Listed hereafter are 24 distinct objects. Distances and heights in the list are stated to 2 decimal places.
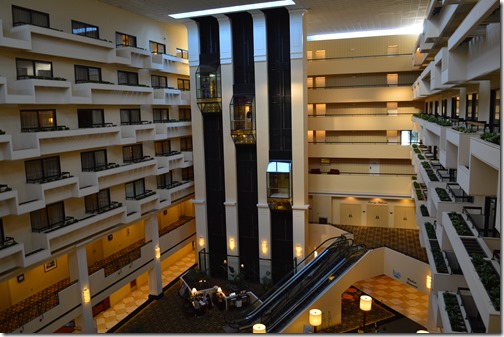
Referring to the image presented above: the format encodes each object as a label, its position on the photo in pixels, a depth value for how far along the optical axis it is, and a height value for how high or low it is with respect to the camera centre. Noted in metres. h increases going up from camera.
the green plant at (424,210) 18.28 -4.30
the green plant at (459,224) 10.73 -3.01
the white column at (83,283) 18.09 -6.81
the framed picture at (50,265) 19.25 -6.46
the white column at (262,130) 22.59 -0.92
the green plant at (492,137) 7.95 -0.60
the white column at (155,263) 22.88 -7.73
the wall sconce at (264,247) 24.02 -7.32
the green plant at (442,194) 13.60 -2.76
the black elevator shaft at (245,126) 23.25 -0.67
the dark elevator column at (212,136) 23.72 -1.23
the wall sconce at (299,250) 23.44 -7.36
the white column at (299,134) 22.17 -1.16
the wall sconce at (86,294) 18.31 -7.34
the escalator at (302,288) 18.14 -7.83
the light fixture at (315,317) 15.52 -7.27
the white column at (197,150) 24.02 -1.98
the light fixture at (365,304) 15.59 -6.86
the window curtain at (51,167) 16.98 -1.88
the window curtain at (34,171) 16.22 -1.91
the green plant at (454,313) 10.53 -5.19
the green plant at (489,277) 7.46 -3.16
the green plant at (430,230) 16.25 -4.64
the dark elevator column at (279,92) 22.70 +1.02
